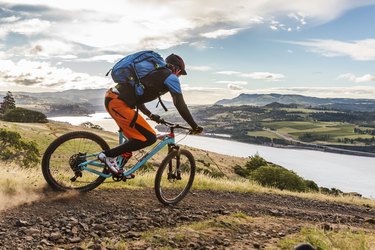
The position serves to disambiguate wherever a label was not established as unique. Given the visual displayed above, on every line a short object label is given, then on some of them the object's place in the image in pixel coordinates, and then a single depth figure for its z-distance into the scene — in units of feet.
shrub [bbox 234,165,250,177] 279.08
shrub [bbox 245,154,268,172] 226.97
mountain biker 24.80
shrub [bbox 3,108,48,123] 357.61
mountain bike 26.21
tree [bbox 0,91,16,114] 418.45
